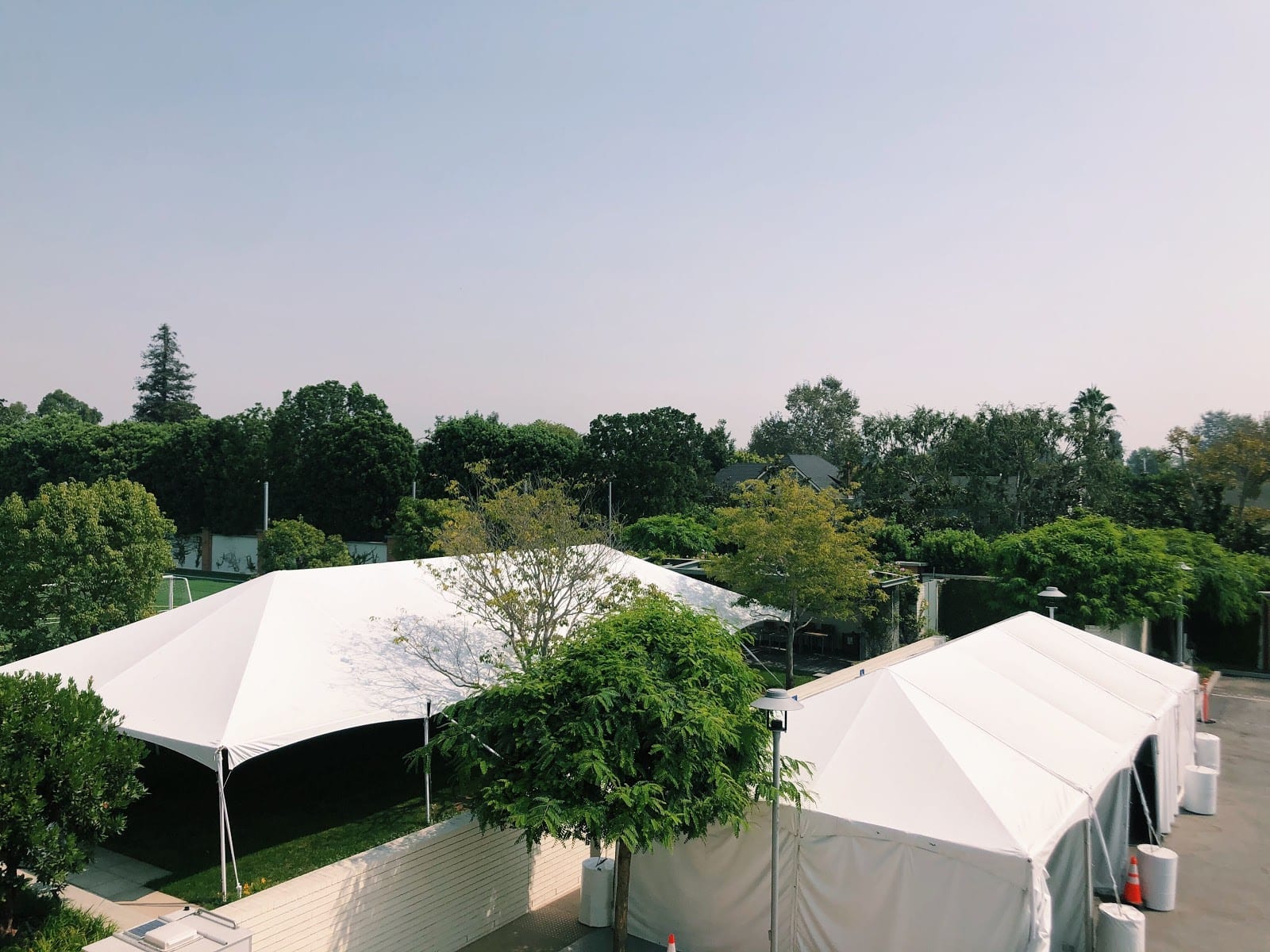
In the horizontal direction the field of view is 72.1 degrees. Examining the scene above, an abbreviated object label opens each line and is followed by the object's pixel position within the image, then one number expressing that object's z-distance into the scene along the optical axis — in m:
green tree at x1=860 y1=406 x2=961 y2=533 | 31.77
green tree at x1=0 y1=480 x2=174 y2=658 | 17.42
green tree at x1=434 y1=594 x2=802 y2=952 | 6.98
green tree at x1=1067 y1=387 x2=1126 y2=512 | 34.94
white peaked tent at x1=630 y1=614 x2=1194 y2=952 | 7.07
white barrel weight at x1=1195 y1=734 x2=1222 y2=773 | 14.19
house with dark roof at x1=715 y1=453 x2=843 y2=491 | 55.03
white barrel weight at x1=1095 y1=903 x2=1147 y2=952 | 7.94
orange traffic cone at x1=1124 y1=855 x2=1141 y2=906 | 9.34
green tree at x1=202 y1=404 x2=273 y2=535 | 52.75
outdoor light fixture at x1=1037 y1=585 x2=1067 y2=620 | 17.47
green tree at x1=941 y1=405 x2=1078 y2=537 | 36.03
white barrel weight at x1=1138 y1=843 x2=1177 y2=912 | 9.48
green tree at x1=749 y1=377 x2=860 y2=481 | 72.06
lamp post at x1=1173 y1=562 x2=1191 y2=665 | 21.58
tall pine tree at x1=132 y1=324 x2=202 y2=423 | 85.25
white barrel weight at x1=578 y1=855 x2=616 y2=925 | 9.07
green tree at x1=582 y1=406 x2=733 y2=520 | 43.75
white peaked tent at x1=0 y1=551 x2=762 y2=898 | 9.74
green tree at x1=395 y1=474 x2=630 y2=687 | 12.88
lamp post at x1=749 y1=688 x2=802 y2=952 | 6.97
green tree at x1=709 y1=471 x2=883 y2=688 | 19.02
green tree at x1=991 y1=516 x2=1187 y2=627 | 20.86
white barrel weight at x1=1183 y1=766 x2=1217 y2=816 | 12.83
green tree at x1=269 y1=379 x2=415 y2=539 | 48.62
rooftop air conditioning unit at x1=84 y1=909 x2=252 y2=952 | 6.15
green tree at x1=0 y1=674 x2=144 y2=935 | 6.47
